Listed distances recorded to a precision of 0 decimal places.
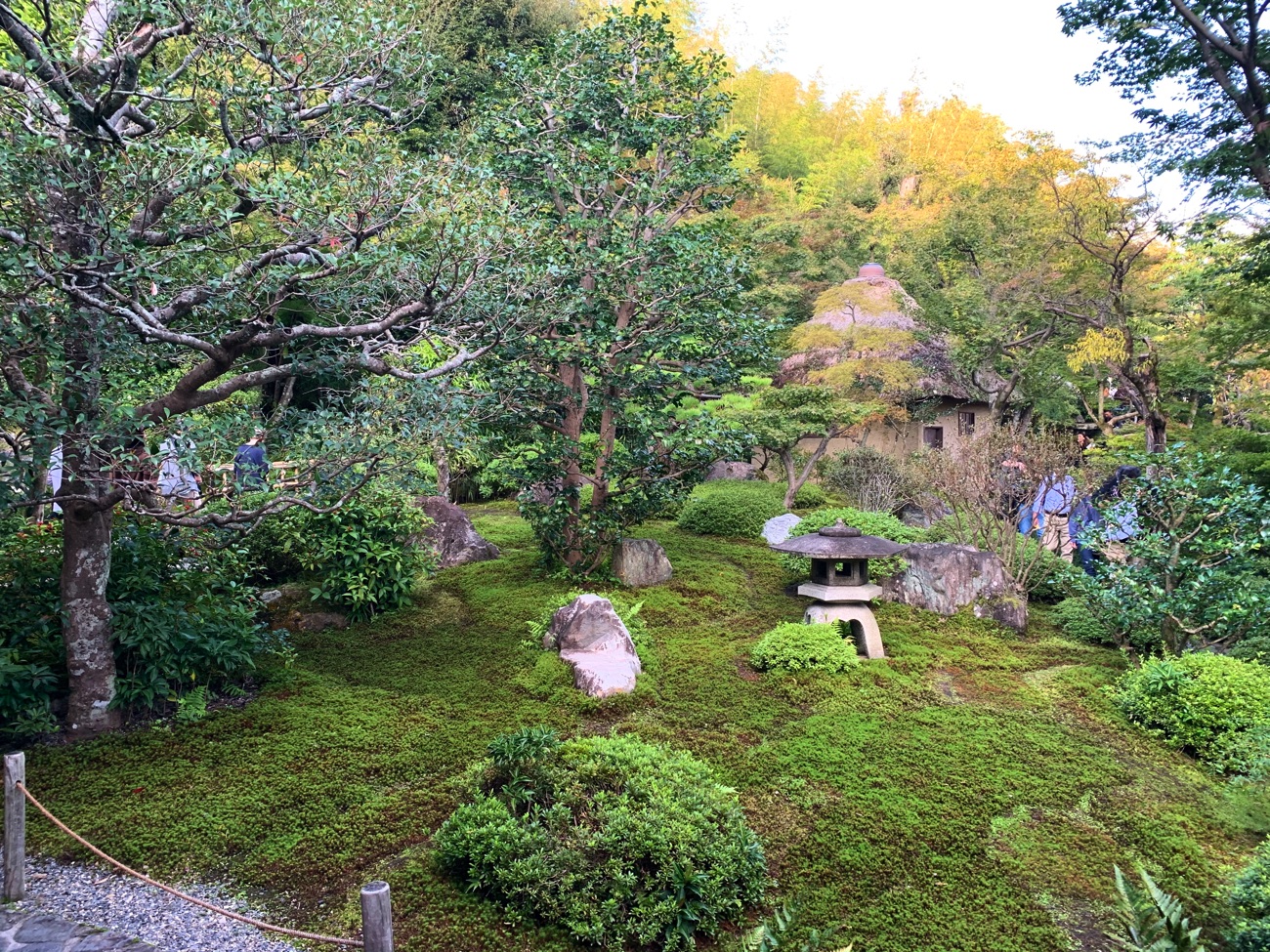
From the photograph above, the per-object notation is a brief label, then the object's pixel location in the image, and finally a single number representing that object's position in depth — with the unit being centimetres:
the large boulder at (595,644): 637
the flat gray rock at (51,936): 347
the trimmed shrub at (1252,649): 646
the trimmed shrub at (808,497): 1433
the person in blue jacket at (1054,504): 919
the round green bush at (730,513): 1264
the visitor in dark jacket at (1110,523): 730
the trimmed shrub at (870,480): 1361
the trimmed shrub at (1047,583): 944
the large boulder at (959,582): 864
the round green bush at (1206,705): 537
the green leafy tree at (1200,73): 894
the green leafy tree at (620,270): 862
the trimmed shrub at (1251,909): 335
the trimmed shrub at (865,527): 927
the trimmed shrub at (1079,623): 803
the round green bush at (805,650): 695
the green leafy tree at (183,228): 441
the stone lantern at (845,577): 736
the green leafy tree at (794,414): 1196
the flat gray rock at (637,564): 929
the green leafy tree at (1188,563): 644
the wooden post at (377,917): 277
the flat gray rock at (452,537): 1038
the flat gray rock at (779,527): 1200
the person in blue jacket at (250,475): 489
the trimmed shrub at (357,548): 790
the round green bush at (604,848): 360
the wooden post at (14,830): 378
